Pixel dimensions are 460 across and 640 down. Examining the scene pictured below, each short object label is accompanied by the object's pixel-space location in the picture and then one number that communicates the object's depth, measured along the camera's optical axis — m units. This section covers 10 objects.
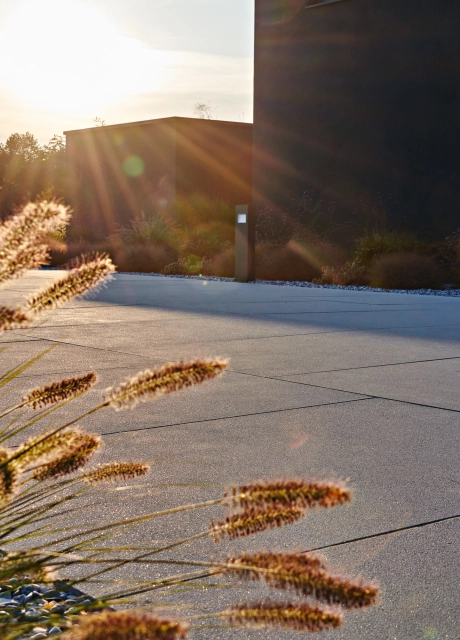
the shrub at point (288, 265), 21.25
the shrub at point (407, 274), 18.52
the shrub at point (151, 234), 27.41
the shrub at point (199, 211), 33.50
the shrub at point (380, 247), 20.70
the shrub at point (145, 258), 25.17
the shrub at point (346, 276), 19.45
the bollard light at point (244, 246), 19.64
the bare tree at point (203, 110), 48.47
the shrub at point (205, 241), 26.25
